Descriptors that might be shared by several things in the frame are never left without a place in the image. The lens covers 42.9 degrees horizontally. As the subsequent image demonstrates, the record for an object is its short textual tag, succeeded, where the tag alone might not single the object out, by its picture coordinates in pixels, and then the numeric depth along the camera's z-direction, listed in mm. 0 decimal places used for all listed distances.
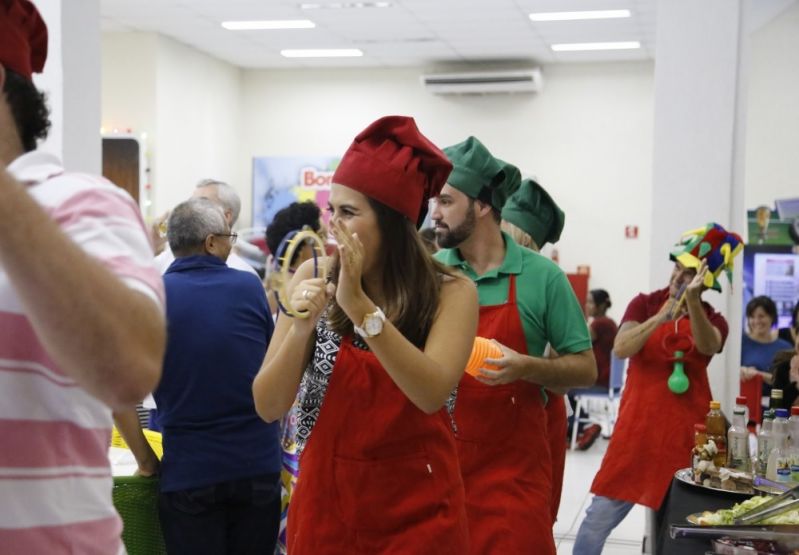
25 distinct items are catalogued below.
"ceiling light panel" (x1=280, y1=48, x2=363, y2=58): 12570
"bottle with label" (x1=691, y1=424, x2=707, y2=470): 3574
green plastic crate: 3199
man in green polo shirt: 2916
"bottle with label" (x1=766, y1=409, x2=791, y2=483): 3348
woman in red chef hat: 2014
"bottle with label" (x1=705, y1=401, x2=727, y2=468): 3652
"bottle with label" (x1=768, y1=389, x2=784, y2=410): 3629
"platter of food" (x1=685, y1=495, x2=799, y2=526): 2576
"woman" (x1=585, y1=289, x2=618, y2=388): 9547
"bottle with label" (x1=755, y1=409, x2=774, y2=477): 3502
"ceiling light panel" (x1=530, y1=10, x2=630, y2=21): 10305
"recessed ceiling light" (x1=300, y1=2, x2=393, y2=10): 9953
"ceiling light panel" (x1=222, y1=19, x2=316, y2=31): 10941
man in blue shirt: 3189
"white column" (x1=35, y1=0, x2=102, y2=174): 3822
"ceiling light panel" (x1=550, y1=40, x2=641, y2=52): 11844
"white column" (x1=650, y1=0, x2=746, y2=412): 5277
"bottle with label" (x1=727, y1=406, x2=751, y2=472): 3560
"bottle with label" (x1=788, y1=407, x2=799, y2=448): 3514
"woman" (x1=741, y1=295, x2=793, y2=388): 7691
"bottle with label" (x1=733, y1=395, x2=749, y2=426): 3670
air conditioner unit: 12664
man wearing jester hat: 4391
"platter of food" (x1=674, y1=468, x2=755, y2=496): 3283
